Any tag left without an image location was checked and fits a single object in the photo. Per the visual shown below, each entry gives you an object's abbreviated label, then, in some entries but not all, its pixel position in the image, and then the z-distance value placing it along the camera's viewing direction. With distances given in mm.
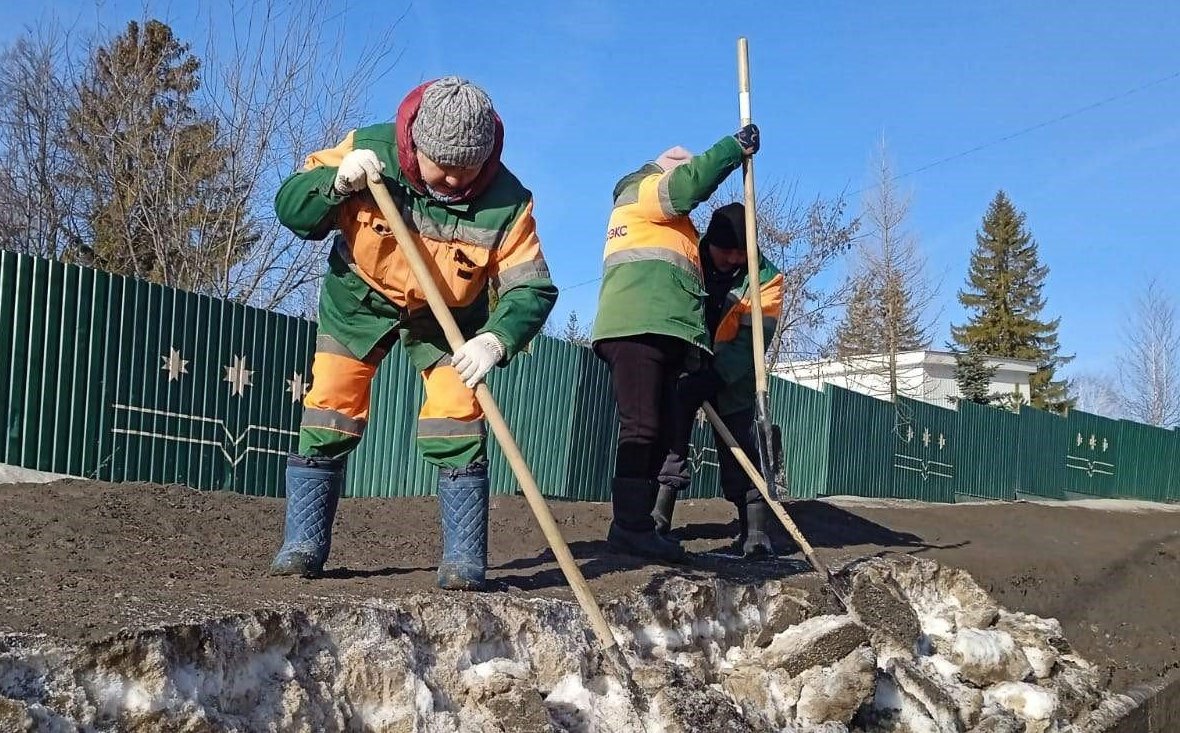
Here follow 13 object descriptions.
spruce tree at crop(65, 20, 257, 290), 13828
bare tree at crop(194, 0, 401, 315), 13367
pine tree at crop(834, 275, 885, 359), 22359
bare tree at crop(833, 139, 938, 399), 22917
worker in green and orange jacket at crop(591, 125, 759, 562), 4359
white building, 25327
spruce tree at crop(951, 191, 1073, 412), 41344
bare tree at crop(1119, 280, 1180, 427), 41875
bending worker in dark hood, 5188
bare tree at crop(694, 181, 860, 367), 19969
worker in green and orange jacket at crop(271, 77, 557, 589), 3180
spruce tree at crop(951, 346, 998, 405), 32031
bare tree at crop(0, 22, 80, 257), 16922
